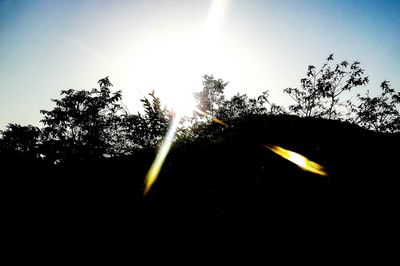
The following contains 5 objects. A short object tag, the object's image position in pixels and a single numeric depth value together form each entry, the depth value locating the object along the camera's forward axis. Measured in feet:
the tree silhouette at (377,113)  83.61
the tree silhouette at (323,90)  67.65
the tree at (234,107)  95.70
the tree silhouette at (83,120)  60.75
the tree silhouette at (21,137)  68.52
